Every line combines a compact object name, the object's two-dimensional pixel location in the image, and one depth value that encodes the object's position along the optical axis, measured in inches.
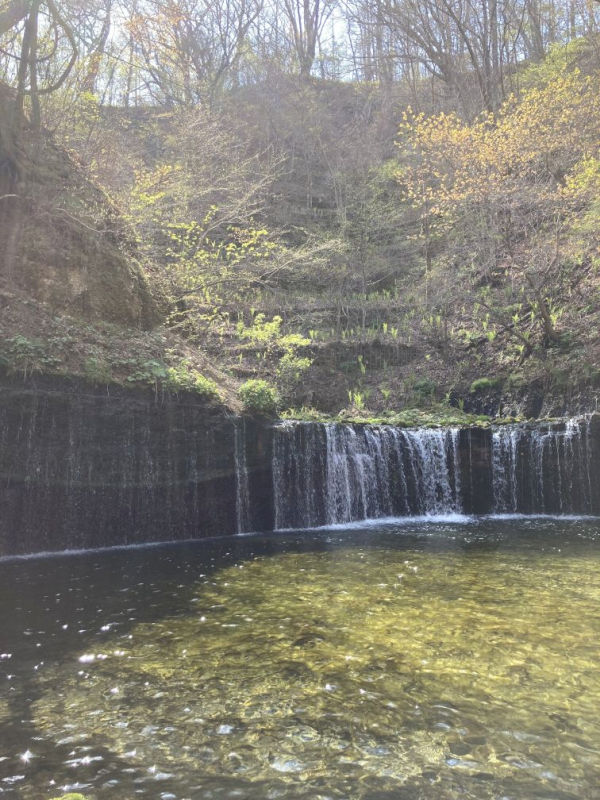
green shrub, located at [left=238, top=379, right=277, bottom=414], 468.8
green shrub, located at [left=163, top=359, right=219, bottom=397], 431.3
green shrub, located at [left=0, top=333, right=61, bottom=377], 370.6
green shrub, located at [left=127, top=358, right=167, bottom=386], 419.8
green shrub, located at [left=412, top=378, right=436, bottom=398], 716.7
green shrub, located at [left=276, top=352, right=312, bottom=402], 705.0
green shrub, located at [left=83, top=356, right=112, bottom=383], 397.4
